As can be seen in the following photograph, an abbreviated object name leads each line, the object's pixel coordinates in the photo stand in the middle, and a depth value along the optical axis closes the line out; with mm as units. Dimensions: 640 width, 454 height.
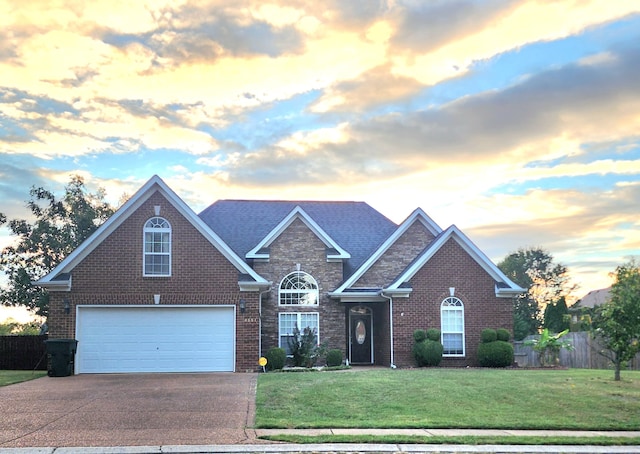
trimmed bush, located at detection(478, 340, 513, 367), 24422
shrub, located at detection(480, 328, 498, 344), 24812
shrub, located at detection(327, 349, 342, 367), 25000
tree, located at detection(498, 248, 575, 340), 68056
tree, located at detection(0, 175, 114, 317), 38406
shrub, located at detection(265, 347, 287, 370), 23531
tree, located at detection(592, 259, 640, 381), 18016
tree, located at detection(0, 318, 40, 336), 42703
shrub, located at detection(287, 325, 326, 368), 24484
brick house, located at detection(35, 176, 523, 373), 22688
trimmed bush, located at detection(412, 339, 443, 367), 24250
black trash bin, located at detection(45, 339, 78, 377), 21312
